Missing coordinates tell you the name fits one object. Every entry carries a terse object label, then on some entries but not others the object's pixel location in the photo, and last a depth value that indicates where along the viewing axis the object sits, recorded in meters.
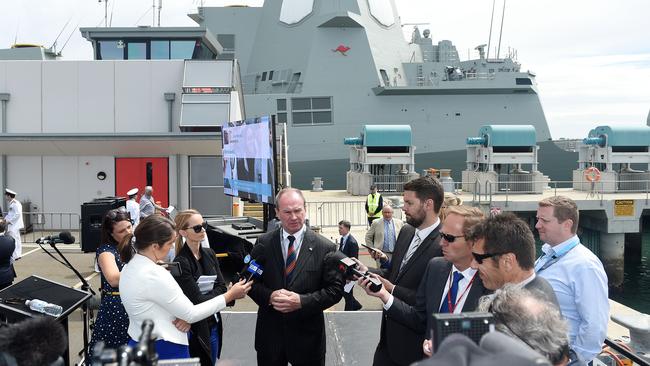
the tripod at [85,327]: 4.83
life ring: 28.58
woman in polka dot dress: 4.37
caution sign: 24.16
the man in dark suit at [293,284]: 4.23
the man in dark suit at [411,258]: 3.98
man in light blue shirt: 3.48
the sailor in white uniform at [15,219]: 11.22
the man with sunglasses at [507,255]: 2.93
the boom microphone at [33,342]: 2.04
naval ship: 50.81
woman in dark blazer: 4.22
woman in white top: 3.56
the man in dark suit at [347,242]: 9.19
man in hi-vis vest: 15.36
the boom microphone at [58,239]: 5.42
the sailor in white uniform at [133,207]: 11.83
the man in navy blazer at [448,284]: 3.43
